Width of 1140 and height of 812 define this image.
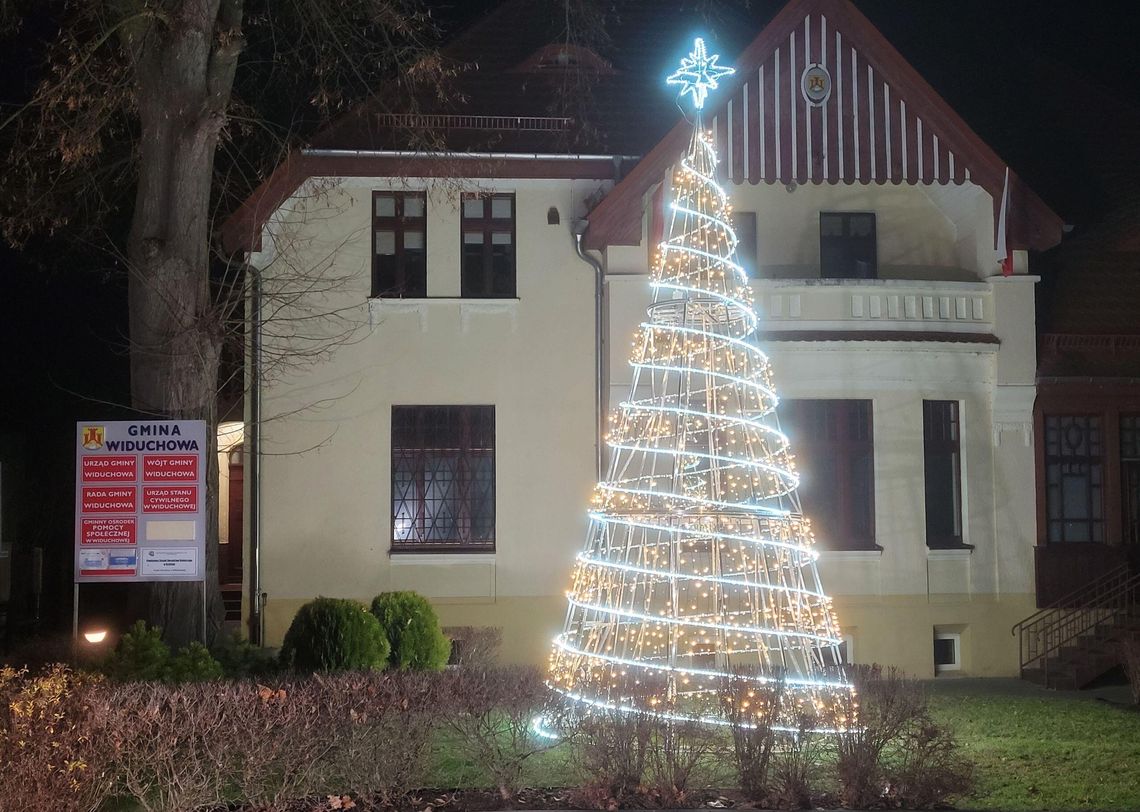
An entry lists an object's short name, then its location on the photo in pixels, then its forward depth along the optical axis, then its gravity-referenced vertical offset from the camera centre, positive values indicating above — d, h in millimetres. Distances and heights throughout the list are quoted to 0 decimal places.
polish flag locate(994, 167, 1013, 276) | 17781 +3601
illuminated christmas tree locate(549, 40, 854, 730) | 11188 -65
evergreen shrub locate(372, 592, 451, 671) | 14953 -1387
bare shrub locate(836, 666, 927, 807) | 9352 -1637
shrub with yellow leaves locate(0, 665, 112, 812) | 8320 -1524
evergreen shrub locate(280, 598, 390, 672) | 13641 -1349
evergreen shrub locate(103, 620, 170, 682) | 11844 -1334
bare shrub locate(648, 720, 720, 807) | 9281 -1745
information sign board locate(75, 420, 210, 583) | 12344 +66
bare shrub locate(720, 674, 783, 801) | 9406 -1577
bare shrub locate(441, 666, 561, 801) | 9398 -1497
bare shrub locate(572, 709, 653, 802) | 9312 -1711
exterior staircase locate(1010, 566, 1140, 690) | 16938 -1680
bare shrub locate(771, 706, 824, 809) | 9266 -1806
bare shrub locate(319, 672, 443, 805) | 9070 -1563
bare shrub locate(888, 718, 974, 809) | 9375 -1883
